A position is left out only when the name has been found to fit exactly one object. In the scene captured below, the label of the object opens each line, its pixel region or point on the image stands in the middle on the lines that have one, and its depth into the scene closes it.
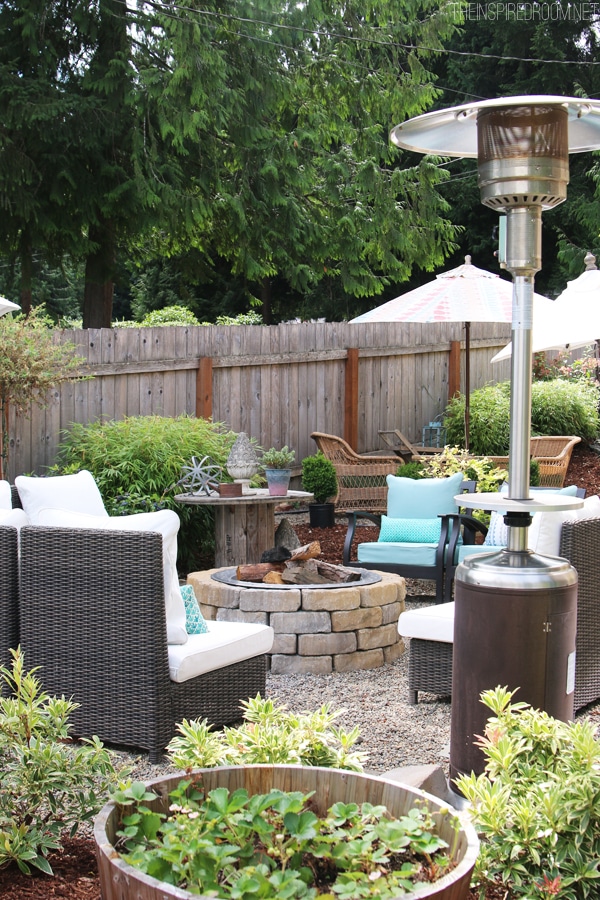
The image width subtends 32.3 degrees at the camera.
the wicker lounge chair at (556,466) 10.20
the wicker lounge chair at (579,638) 4.43
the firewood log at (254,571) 5.39
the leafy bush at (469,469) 8.07
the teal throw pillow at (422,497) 6.89
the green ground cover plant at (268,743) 2.25
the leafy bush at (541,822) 2.04
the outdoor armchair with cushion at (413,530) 6.35
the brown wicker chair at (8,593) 4.25
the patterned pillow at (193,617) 4.38
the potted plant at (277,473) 6.96
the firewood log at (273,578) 5.32
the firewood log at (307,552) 5.57
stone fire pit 5.18
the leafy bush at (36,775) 2.42
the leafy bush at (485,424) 12.37
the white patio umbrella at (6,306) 6.27
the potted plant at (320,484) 9.52
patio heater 2.88
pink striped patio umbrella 7.92
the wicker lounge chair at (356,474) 9.85
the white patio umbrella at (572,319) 7.36
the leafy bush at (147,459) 7.53
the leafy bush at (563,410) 12.94
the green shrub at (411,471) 8.76
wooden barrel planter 1.63
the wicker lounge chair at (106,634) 3.96
